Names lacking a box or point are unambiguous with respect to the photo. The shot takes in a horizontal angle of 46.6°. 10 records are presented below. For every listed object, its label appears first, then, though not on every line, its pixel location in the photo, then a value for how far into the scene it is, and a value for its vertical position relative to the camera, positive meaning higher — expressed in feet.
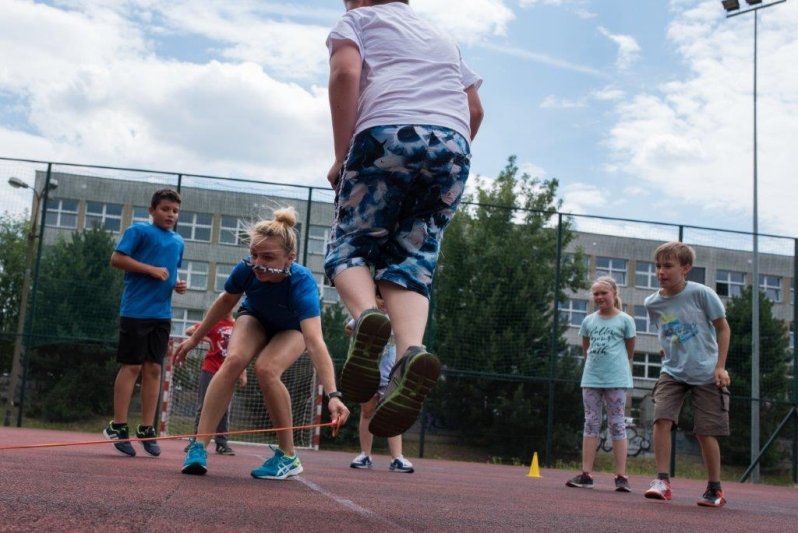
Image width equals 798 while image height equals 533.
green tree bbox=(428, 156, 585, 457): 49.73 +3.09
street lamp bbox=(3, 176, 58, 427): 45.33 +1.91
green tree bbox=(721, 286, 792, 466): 50.52 +1.19
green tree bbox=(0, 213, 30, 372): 46.68 +3.95
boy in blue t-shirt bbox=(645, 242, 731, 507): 17.79 +0.57
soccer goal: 43.29 -1.88
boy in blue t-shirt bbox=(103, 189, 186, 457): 18.98 +0.96
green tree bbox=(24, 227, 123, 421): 45.60 +2.23
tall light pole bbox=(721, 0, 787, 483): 48.78 +1.54
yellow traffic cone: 30.86 -3.03
